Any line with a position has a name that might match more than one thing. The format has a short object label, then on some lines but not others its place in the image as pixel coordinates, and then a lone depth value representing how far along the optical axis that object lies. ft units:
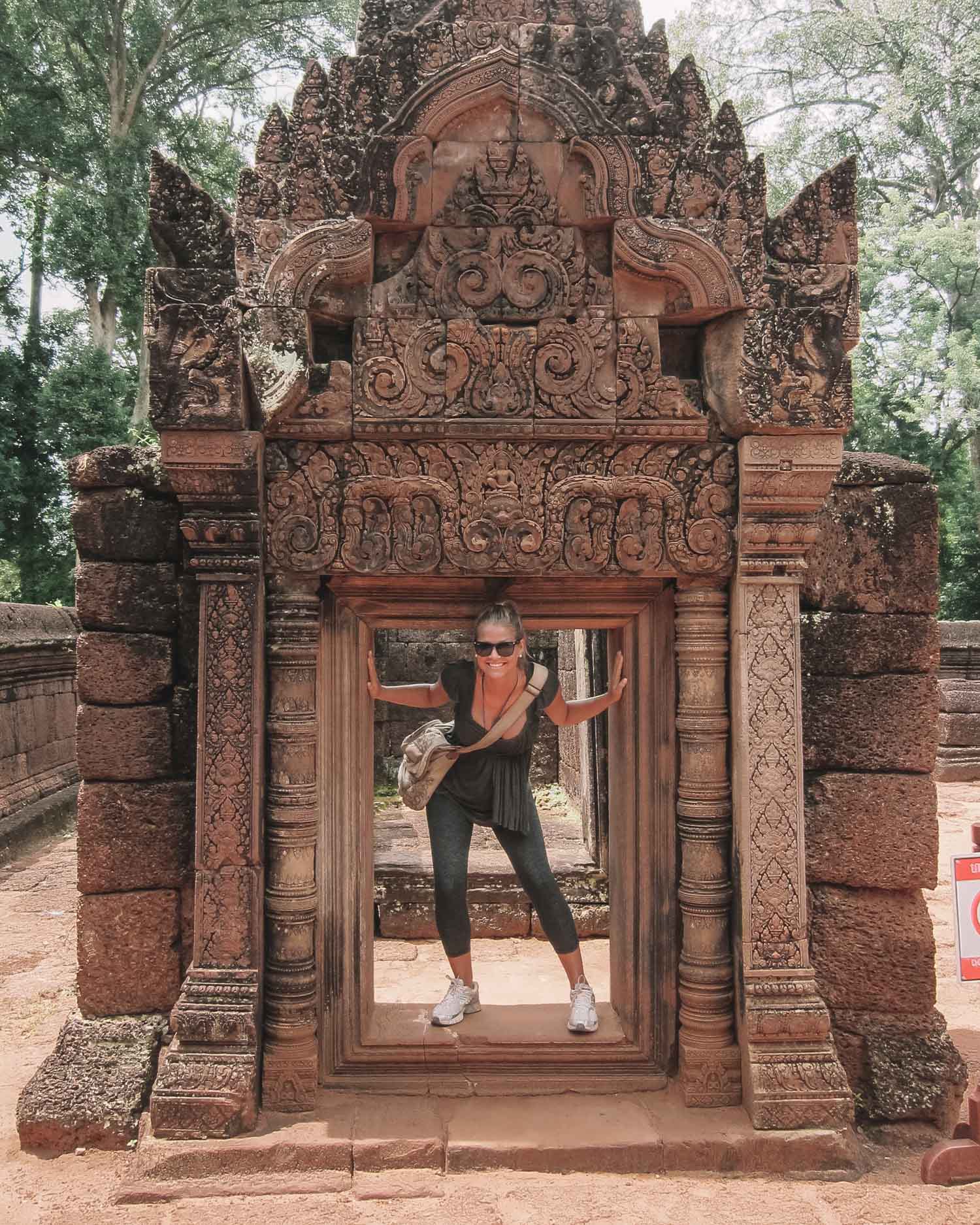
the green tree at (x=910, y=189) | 63.98
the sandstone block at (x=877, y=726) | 14.35
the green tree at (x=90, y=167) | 57.98
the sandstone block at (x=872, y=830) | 14.21
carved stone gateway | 13.09
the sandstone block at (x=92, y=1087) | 13.20
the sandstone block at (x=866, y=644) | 14.38
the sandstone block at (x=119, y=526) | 14.17
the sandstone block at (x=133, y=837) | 14.02
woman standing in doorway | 15.05
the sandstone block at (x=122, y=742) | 14.11
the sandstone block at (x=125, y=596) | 14.15
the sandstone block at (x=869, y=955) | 14.25
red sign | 11.81
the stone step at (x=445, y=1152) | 12.21
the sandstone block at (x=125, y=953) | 14.01
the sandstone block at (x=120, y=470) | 14.14
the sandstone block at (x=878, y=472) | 14.49
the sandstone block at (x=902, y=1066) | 13.70
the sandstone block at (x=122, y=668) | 14.14
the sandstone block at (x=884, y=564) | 14.44
